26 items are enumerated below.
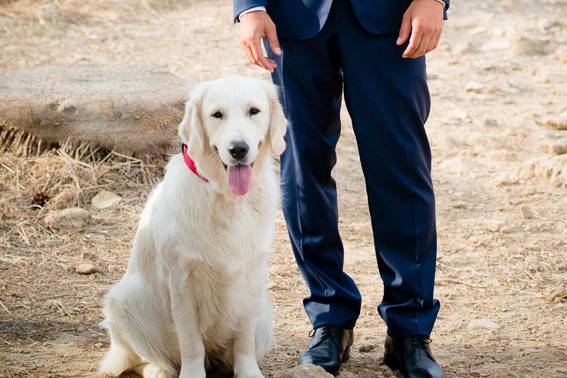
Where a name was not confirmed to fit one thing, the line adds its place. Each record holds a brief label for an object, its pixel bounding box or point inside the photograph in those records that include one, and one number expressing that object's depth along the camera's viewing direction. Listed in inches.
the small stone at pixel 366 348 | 281.1
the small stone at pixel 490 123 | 547.7
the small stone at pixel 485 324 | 300.2
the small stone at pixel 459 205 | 441.3
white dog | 235.9
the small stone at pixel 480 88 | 602.9
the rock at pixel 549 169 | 457.7
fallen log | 436.8
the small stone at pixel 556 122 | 530.0
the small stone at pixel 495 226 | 403.9
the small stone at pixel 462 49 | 669.9
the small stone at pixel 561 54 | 658.2
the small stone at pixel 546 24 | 707.4
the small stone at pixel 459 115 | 557.9
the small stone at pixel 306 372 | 240.5
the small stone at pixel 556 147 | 487.8
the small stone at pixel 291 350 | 283.3
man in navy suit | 233.5
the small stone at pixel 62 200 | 417.4
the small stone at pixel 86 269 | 356.5
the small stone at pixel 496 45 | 682.2
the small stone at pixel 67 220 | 400.5
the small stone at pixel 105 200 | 425.1
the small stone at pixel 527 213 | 418.6
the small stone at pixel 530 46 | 671.8
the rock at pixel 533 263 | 356.2
